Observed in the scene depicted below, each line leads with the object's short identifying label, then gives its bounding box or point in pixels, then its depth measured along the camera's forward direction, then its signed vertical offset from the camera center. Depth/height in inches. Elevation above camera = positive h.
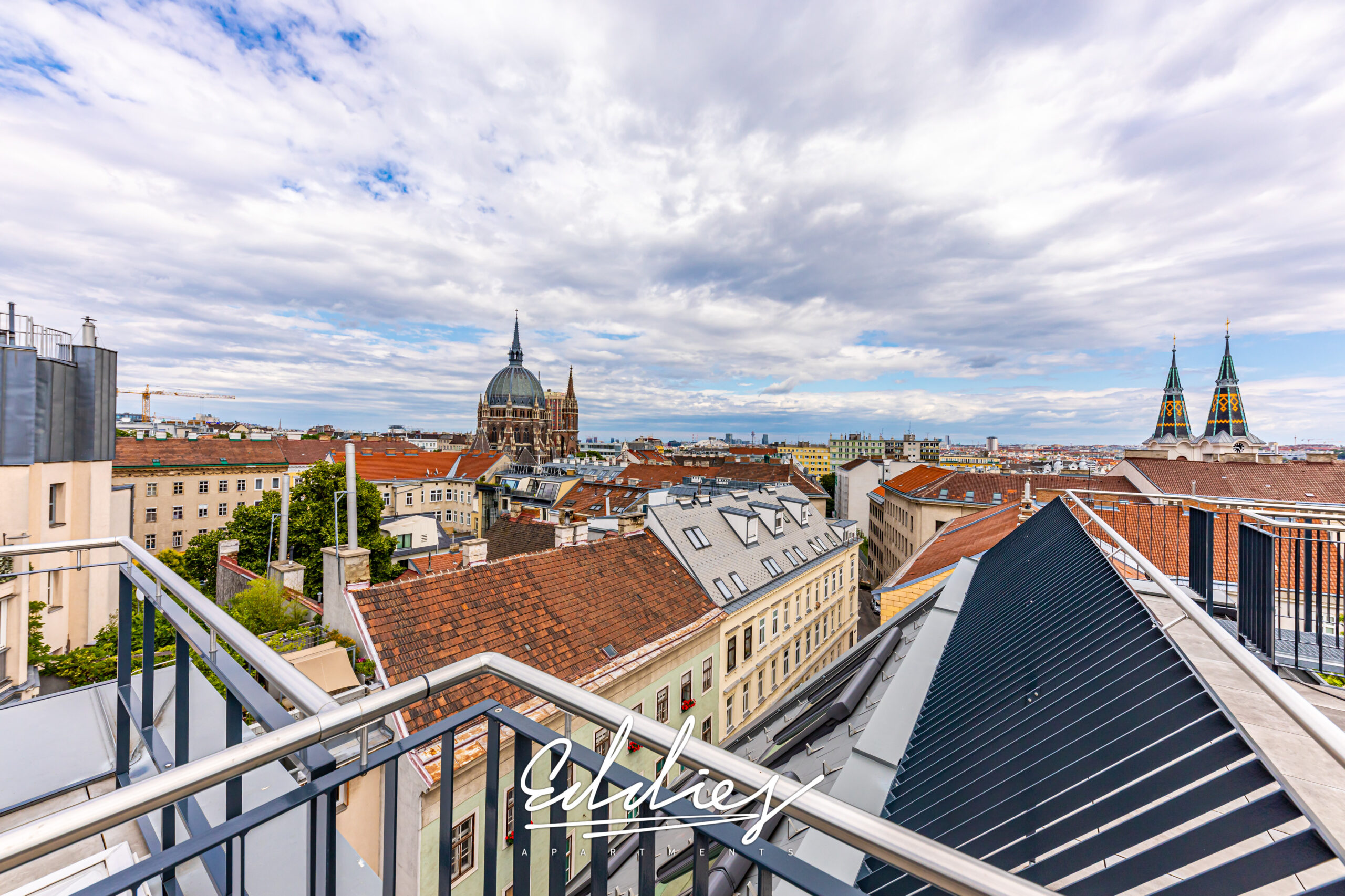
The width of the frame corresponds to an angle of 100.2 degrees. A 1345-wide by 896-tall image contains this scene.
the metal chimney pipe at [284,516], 957.8 -130.8
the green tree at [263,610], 529.0 -161.1
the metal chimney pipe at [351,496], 691.4 -69.4
